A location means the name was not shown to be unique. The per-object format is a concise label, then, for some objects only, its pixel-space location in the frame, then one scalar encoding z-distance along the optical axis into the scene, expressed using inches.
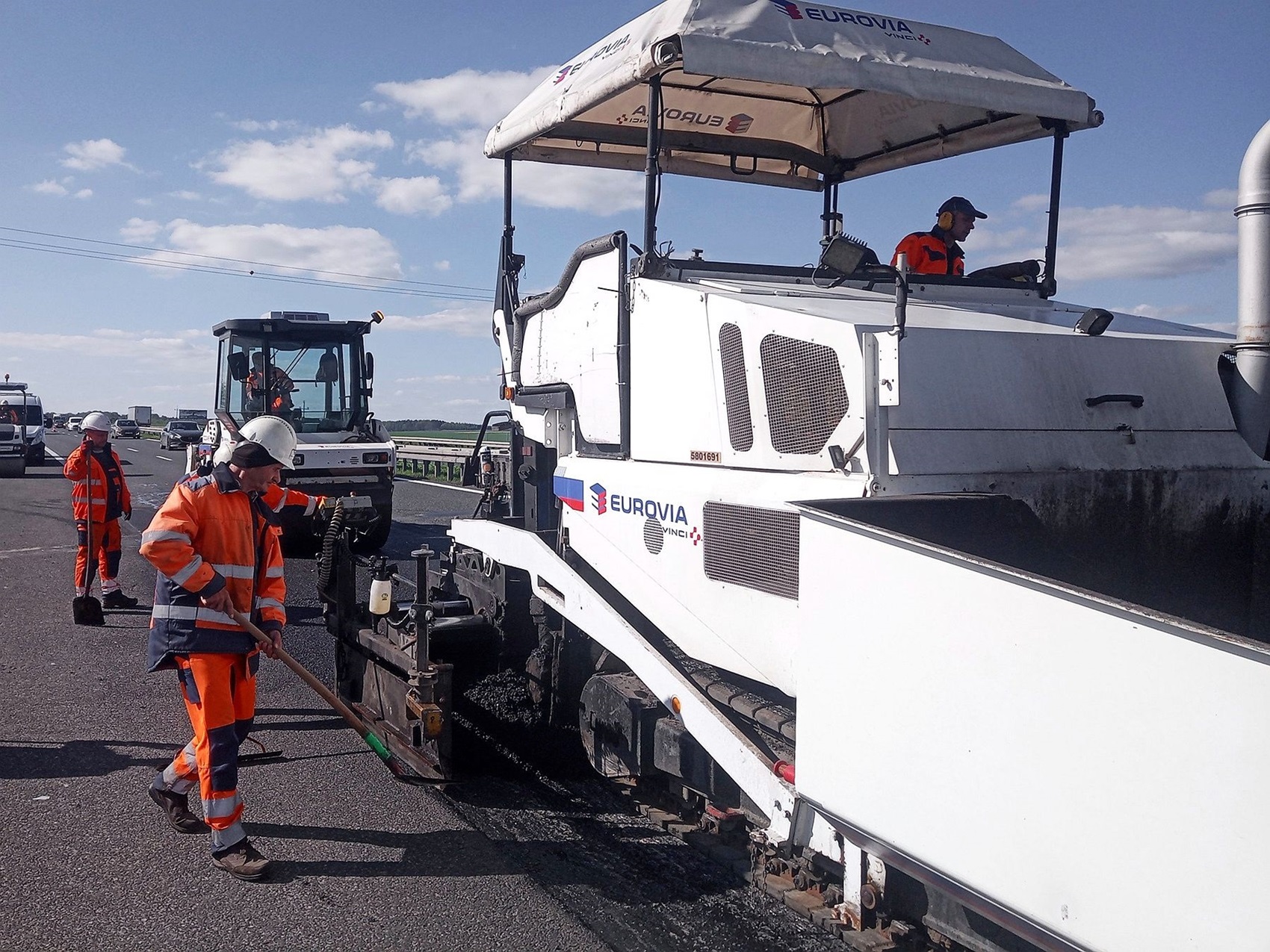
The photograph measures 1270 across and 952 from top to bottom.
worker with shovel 360.8
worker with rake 161.6
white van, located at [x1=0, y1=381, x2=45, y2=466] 1112.2
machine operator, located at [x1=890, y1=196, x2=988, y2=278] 201.2
